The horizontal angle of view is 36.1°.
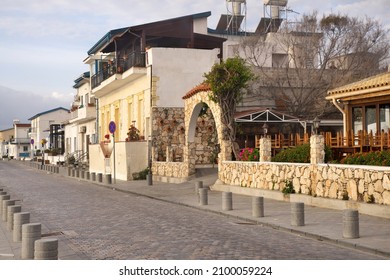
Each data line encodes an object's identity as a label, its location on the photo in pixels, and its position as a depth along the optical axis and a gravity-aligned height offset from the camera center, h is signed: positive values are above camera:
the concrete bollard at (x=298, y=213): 13.03 -1.32
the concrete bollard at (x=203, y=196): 18.05 -1.27
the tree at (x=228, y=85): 23.11 +2.65
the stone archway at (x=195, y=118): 24.00 +1.59
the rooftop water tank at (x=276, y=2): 35.16 +8.92
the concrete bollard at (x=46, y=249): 7.95 -1.25
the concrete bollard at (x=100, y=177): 31.23 -1.13
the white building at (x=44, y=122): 89.44 +5.27
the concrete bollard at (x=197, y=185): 21.54 -1.13
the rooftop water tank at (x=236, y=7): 35.31 +8.97
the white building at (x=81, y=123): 51.91 +3.18
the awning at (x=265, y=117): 28.56 +1.77
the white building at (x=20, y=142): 109.38 +2.71
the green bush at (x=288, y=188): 18.52 -1.10
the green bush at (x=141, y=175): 32.16 -1.08
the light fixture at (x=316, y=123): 23.74 +1.17
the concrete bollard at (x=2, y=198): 16.50 -1.13
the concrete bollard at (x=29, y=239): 9.39 -1.30
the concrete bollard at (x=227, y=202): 16.42 -1.33
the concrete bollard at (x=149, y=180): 28.05 -1.19
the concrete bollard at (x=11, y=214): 13.35 -1.29
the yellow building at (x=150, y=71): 32.50 +4.72
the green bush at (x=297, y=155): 19.16 -0.07
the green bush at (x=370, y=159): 15.88 -0.20
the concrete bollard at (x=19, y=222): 11.57 -1.28
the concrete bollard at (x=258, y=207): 14.77 -1.33
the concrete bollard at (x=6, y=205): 15.00 -1.22
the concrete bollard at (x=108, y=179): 29.73 -1.18
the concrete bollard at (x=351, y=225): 11.16 -1.37
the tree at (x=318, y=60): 31.89 +5.07
